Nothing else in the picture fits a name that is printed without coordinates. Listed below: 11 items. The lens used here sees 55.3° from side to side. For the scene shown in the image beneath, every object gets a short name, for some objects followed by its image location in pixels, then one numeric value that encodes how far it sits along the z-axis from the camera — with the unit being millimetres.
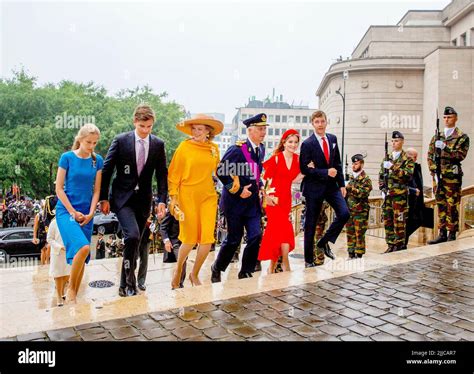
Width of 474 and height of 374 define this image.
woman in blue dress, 5172
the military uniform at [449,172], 8094
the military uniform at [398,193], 8156
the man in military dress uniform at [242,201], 5895
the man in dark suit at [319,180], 6617
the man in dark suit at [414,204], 8594
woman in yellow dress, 5676
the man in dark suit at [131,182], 5344
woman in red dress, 6527
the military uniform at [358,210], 8539
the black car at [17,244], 16984
